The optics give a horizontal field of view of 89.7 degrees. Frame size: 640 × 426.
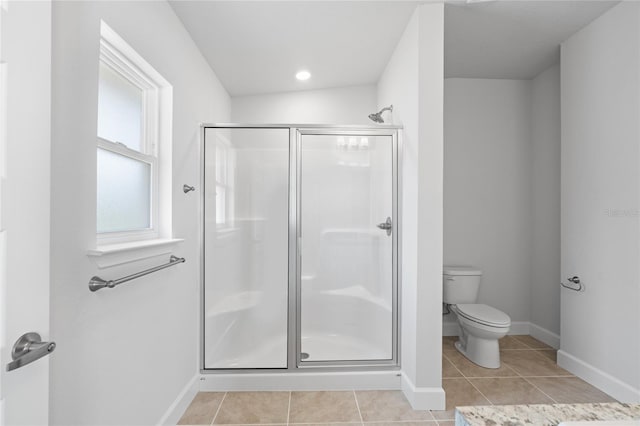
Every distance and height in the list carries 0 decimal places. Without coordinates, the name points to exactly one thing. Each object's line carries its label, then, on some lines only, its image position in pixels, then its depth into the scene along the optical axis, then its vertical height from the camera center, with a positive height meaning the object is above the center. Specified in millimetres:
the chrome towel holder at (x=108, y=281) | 1142 -262
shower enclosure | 2299 -220
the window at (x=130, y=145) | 1371 +325
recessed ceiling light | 2892 +1258
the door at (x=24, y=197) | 638 +28
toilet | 2467 -818
